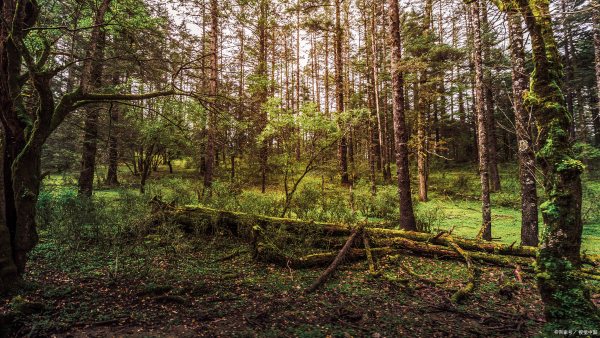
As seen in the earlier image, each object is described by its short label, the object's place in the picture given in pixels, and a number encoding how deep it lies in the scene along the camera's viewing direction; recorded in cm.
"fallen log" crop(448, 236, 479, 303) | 516
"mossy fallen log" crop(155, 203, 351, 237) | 760
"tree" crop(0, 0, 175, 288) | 438
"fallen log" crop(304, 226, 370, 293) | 551
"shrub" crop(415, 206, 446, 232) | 902
